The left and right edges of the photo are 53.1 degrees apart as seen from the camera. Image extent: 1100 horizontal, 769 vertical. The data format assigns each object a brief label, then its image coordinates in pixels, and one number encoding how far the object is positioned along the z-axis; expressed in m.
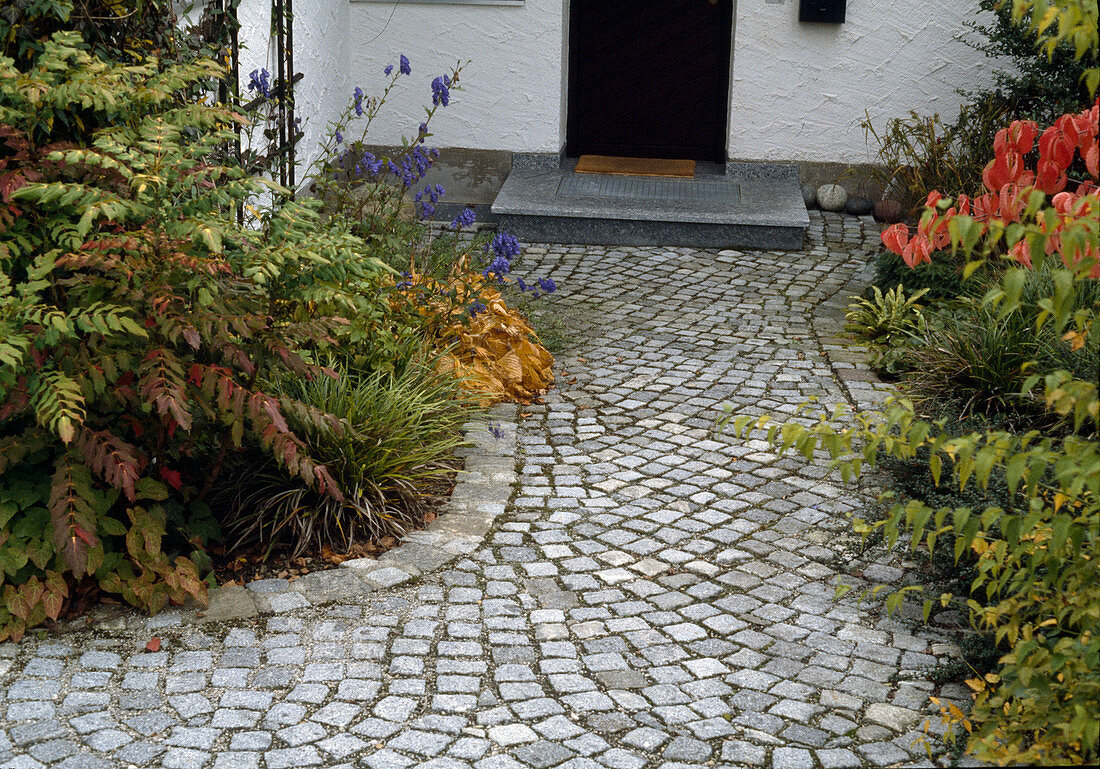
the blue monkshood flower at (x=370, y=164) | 5.60
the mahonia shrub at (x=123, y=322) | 3.56
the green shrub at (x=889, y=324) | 6.32
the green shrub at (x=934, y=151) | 8.20
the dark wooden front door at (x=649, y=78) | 10.22
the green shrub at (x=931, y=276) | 6.62
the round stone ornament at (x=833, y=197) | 9.74
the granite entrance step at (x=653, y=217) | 8.75
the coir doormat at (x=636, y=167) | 10.00
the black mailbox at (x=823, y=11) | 9.36
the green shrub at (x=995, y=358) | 5.33
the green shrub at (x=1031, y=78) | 8.00
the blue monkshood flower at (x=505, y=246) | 5.83
